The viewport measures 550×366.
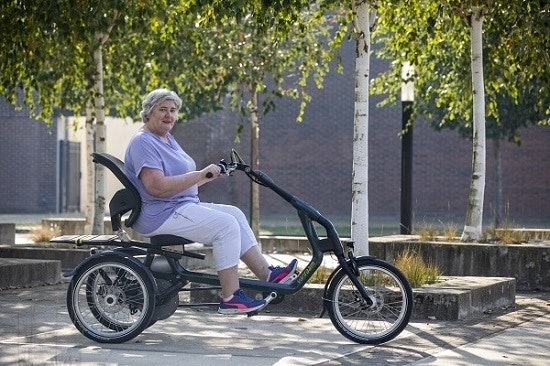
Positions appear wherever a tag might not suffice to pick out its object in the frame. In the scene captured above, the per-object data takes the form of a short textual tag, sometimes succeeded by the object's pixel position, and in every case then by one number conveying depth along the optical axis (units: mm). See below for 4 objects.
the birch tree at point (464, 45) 14852
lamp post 17859
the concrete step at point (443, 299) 10617
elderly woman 8664
